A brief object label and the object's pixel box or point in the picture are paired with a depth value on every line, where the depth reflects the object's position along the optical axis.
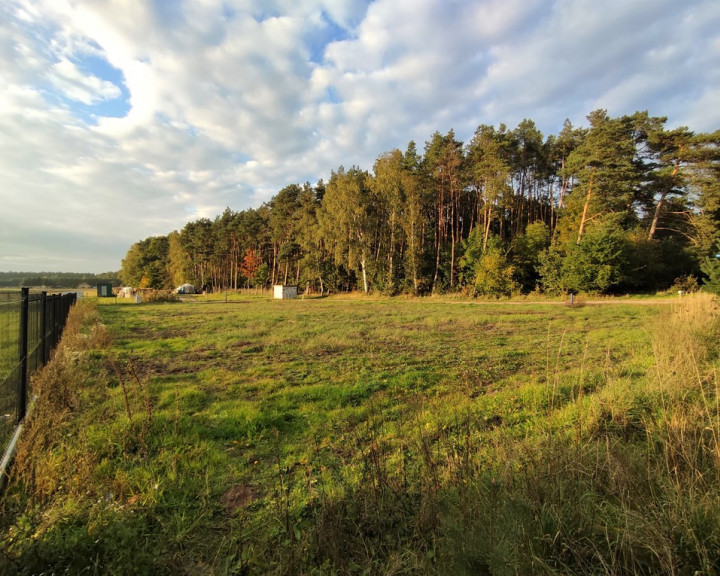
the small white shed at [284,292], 46.88
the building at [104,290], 51.31
